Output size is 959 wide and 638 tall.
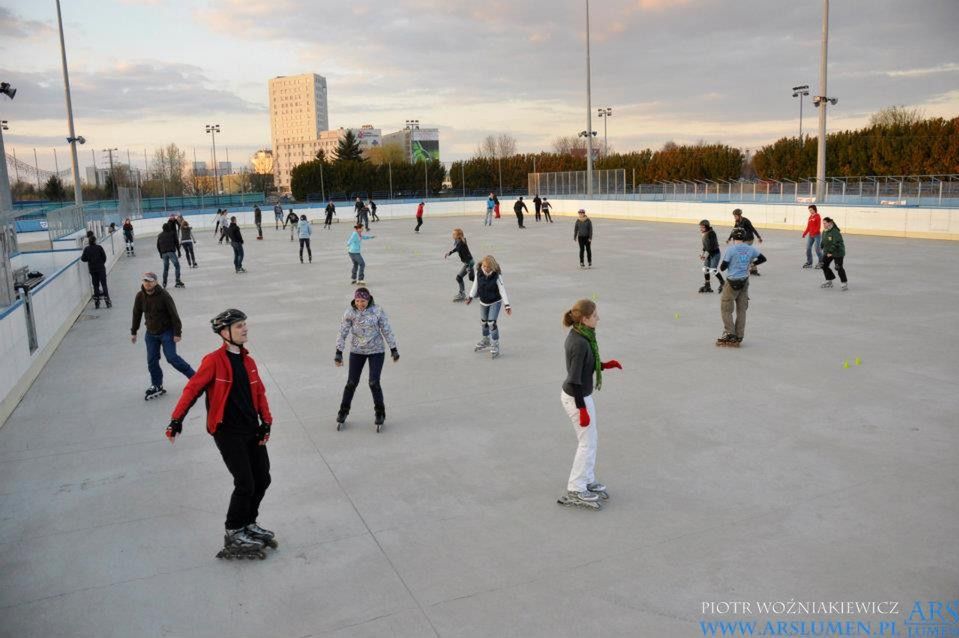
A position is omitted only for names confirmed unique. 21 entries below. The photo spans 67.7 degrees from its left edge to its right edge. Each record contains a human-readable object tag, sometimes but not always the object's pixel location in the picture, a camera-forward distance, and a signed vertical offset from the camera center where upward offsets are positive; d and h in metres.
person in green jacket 15.27 -0.91
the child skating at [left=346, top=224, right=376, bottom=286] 18.33 -0.91
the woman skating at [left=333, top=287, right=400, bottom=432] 7.65 -1.33
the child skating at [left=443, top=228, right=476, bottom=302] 15.58 -0.96
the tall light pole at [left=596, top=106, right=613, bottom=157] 74.25 +9.89
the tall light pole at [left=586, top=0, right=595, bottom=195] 43.00 +5.33
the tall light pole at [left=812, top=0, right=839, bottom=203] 28.45 +3.88
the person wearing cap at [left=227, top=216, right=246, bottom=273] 22.17 -0.73
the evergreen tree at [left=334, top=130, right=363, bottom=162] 96.56 +9.06
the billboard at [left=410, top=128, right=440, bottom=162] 149.76 +15.47
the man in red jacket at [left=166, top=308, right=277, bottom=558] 4.96 -1.38
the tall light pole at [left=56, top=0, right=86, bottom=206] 33.31 +4.23
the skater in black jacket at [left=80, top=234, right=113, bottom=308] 15.91 -0.92
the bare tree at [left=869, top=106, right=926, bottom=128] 66.88 +7.97
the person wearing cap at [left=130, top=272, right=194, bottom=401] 9.14 -1.29
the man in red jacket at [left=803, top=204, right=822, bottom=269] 18.47 -0.82
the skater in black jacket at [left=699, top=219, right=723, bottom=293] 15.51 -1.01
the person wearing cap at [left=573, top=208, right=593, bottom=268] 20.06 -0.64
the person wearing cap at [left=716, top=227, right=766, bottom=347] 10.85 -1.26
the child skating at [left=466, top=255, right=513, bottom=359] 10.59 -1.18
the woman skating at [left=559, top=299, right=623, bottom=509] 5.59 -1.48
